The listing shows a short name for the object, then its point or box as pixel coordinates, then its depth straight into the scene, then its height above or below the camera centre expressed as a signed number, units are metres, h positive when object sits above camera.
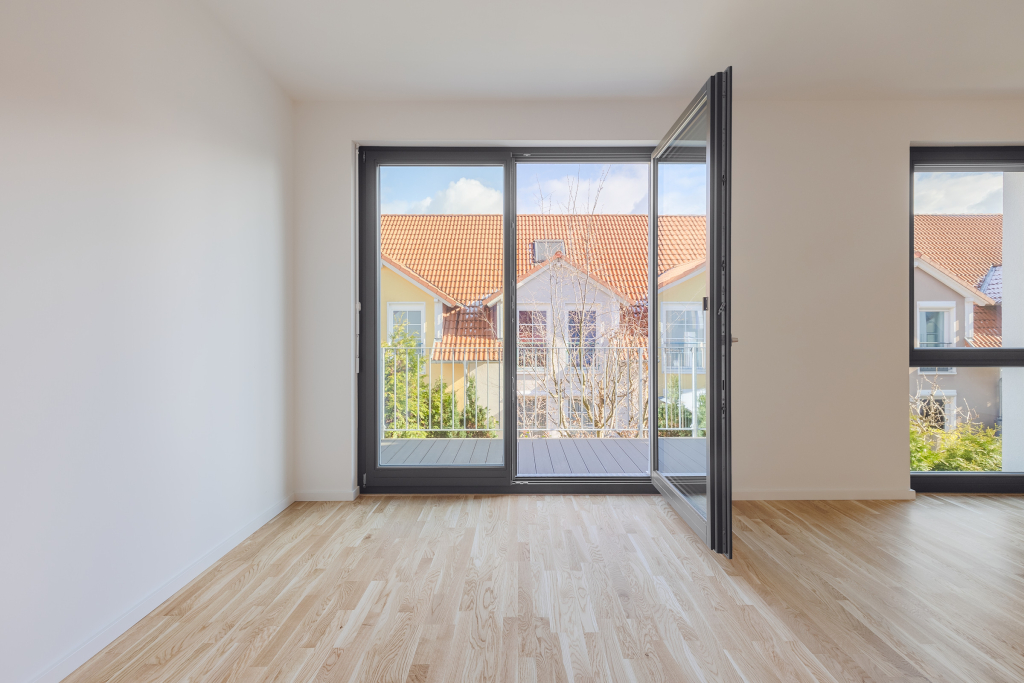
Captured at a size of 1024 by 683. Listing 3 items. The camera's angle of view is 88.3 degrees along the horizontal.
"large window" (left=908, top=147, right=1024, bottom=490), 3.44 +0.17
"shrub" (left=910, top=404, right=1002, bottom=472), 3.47 -0.73
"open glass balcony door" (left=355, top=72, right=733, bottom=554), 2.60 +0.14
